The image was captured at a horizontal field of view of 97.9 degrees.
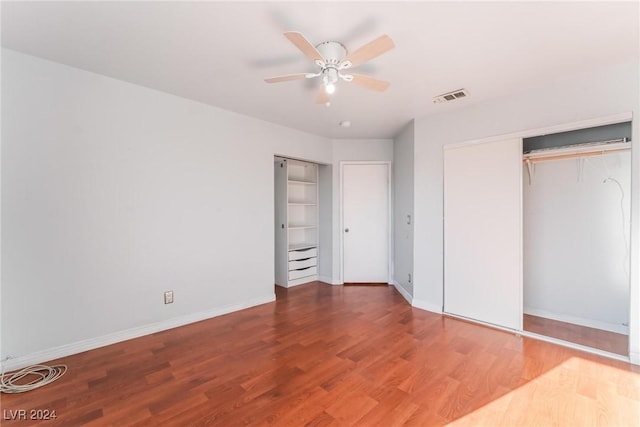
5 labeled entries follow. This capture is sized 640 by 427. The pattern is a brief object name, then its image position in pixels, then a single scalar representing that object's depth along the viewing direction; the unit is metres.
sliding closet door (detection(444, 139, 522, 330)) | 2.91
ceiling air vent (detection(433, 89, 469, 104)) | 2.82
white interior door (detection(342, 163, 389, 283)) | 4.71
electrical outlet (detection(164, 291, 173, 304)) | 2.95
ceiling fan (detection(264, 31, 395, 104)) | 1.67
